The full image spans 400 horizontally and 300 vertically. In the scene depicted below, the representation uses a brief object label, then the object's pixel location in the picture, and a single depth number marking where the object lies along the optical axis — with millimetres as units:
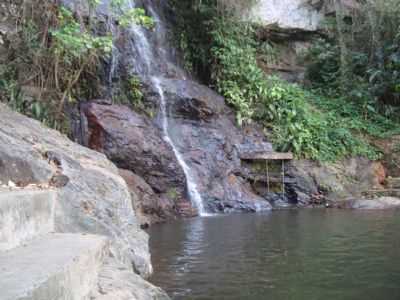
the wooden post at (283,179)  13282
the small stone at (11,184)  3713
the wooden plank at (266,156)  13578
